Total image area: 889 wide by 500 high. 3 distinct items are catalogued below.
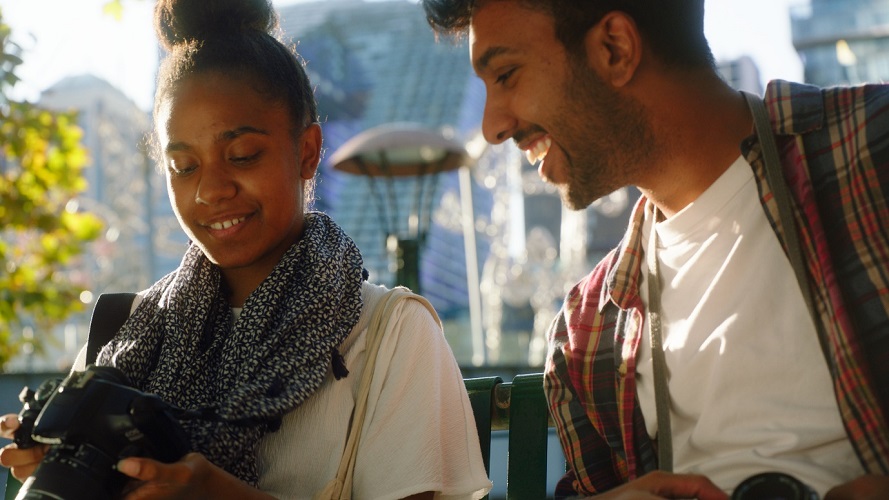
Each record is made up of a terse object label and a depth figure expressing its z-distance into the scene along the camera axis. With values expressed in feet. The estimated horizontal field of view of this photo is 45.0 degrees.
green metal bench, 8.44
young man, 6.71
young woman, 7.67
